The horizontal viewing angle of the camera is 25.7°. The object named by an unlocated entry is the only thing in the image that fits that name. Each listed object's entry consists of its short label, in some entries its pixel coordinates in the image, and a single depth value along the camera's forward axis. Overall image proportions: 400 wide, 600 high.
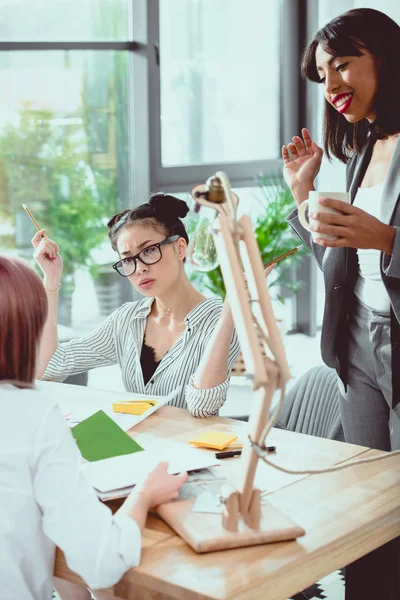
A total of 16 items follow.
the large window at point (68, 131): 4.76
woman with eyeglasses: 2.33
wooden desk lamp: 1.25
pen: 1.74
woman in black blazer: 1.96
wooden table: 1.23
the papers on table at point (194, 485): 1.50
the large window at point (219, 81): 5.22
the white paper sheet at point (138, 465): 1.54
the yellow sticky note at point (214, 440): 1.79
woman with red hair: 1.23
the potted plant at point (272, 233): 5.04
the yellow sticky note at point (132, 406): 2.05
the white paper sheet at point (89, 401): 1.99
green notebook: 1.71
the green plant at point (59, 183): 4.80
